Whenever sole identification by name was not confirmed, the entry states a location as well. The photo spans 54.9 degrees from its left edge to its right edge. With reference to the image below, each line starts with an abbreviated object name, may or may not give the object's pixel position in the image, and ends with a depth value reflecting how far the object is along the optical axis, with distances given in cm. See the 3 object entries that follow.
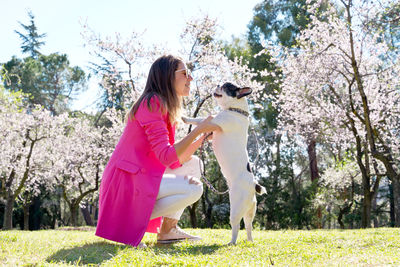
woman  395
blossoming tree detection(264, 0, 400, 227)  1162
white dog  412
